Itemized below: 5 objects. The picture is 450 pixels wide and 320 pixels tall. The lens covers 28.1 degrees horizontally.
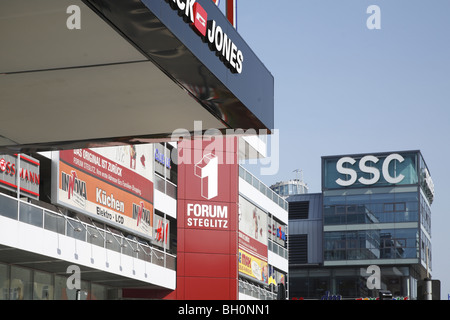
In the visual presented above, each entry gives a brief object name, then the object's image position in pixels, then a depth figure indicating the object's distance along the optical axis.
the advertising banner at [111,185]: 33.94
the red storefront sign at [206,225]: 46.31
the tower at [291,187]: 109.00
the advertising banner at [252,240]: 50.94
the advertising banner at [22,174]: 29.23
